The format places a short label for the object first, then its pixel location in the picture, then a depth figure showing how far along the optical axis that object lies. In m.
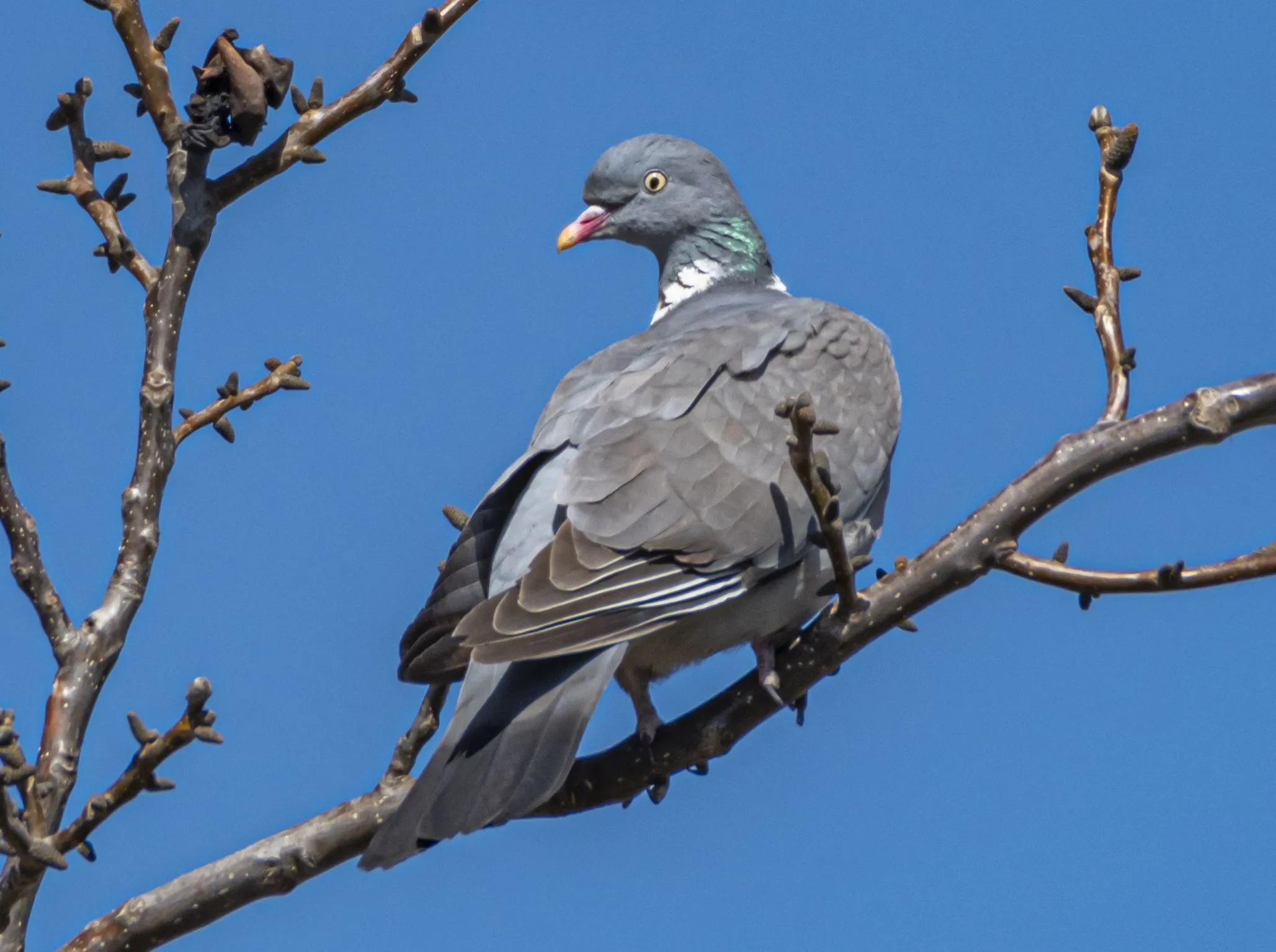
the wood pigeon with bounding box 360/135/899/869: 6.60
